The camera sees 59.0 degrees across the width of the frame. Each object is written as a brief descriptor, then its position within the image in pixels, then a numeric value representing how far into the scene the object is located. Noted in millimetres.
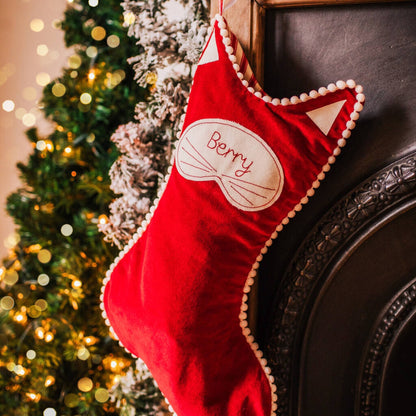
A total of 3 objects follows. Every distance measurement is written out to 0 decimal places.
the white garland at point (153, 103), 847
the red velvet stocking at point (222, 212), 664
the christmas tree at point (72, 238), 989
